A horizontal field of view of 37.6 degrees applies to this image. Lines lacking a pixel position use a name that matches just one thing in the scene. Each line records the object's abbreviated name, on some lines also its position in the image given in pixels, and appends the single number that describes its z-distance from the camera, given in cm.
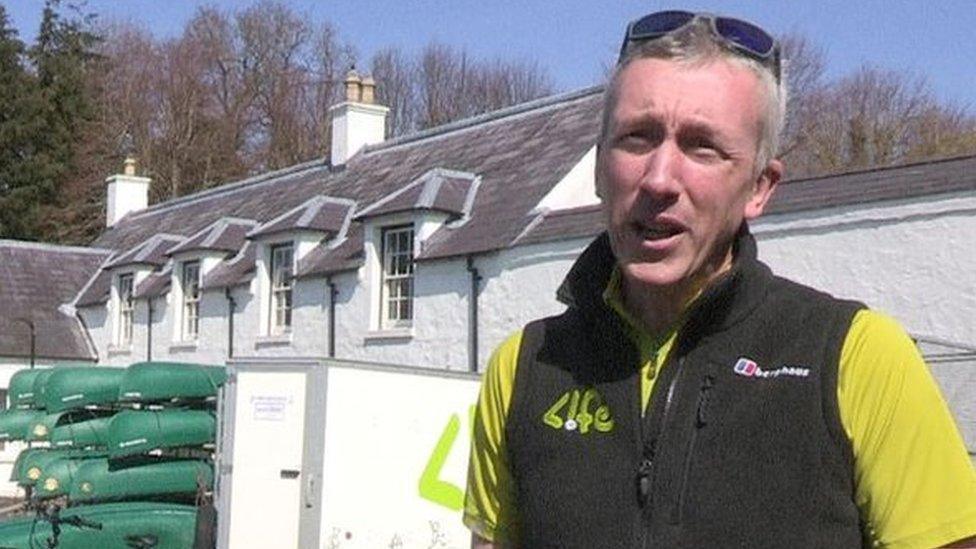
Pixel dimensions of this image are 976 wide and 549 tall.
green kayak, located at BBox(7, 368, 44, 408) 2066
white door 1312
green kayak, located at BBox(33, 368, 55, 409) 1875
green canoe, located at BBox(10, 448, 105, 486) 1783
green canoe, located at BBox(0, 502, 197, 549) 1155
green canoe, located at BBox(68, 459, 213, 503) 1612
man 177
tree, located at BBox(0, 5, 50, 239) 4341
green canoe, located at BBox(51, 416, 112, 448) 1802
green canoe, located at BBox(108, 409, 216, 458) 1611
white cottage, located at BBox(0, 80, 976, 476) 1140
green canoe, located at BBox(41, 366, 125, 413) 1805
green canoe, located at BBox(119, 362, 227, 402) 1661
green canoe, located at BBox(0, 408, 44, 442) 2100
